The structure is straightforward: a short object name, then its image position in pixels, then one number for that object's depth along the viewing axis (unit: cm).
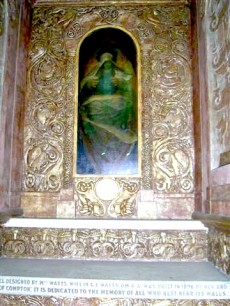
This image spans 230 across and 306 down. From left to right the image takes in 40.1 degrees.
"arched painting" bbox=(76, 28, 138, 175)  392
